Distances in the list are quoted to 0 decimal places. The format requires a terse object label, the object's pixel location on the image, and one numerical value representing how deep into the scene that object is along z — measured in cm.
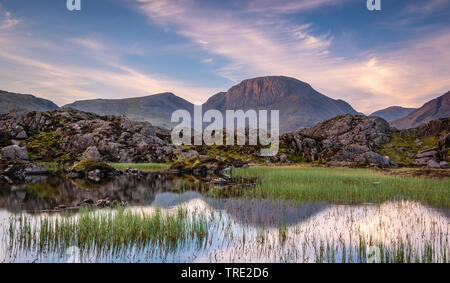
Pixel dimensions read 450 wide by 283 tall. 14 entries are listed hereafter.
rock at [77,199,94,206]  2499
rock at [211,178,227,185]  4145
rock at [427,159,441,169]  6643
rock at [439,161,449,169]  6562
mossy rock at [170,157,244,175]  6417
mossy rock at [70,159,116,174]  5753
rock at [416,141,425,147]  9100
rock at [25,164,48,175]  5991
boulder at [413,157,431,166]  7254
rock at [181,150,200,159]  9555
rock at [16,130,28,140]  10256
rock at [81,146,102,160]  8817
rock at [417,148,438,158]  7465
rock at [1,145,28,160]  7374
